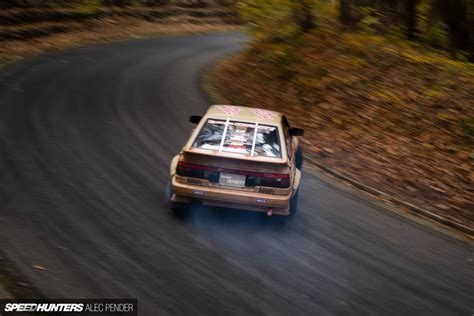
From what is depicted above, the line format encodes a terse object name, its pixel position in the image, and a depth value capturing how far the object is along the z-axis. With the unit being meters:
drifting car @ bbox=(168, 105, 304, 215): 6.93
